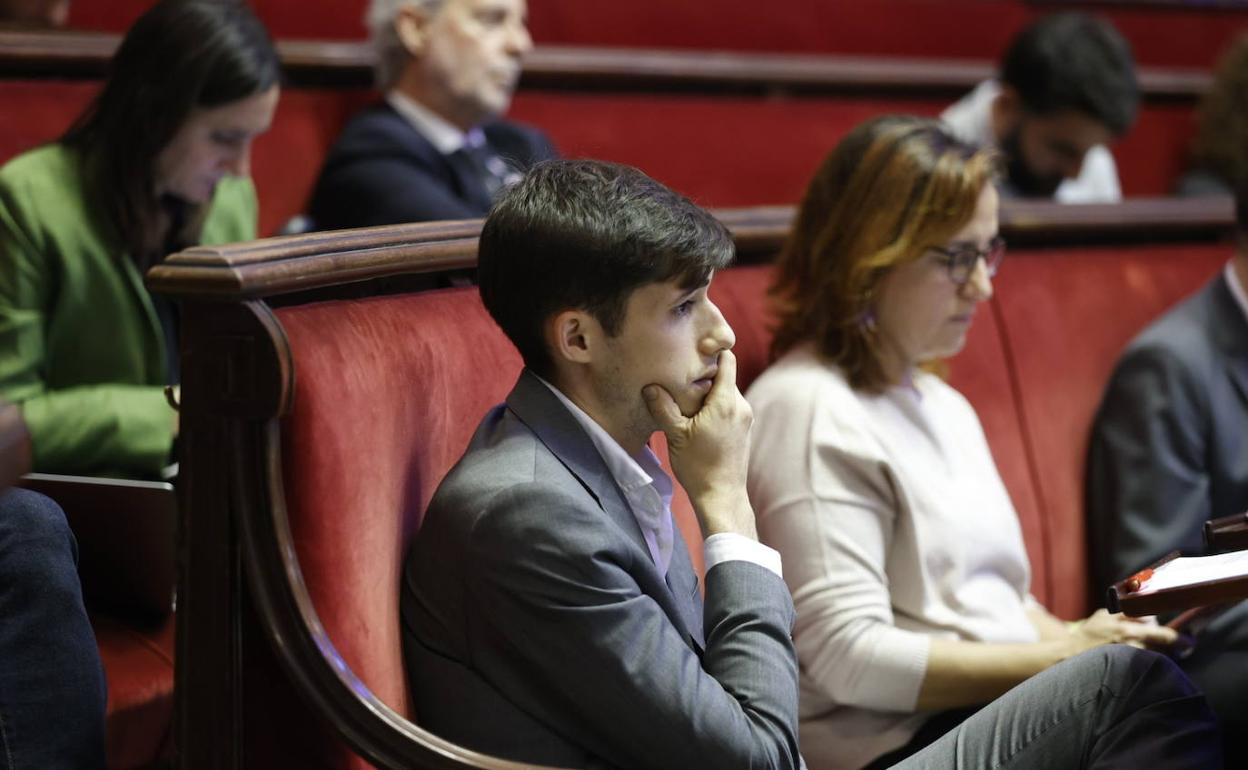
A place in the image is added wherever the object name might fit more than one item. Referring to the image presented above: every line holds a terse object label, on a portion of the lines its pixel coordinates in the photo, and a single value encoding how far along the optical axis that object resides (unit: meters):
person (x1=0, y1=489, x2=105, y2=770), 5.96
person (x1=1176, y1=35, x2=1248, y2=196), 10.03
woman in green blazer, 6.31
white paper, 5.90
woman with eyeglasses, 6.27
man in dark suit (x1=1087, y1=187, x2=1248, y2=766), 6.63
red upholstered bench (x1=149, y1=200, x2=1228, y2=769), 5.84
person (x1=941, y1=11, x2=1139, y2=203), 8.71
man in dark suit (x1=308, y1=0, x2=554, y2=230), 7.08
